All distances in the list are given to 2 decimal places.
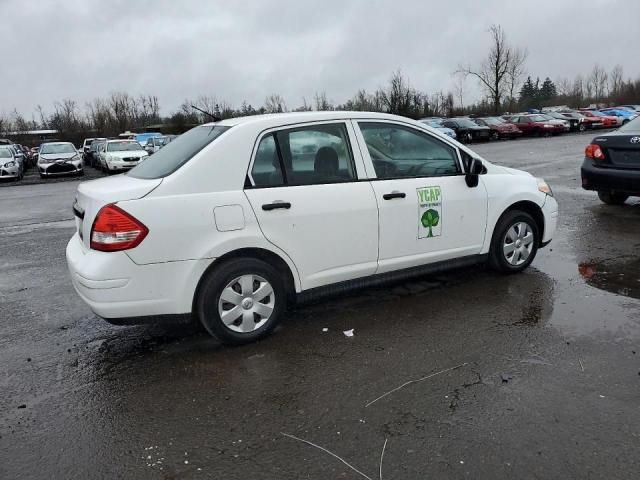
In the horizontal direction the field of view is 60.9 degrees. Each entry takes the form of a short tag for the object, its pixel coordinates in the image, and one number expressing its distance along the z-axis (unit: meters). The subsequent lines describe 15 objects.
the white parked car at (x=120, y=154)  23.58
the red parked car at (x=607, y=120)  42.18
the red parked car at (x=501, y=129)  35.19
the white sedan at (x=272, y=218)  3.83
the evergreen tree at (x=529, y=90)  110.62
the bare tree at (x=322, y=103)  82.49
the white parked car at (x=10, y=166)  21.91
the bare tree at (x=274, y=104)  80.76
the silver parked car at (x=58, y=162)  22.55
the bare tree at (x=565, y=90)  103.96
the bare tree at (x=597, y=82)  103.89
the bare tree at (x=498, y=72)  59.92
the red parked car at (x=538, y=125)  36.12
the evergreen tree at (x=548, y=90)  110.95
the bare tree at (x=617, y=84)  86.45
